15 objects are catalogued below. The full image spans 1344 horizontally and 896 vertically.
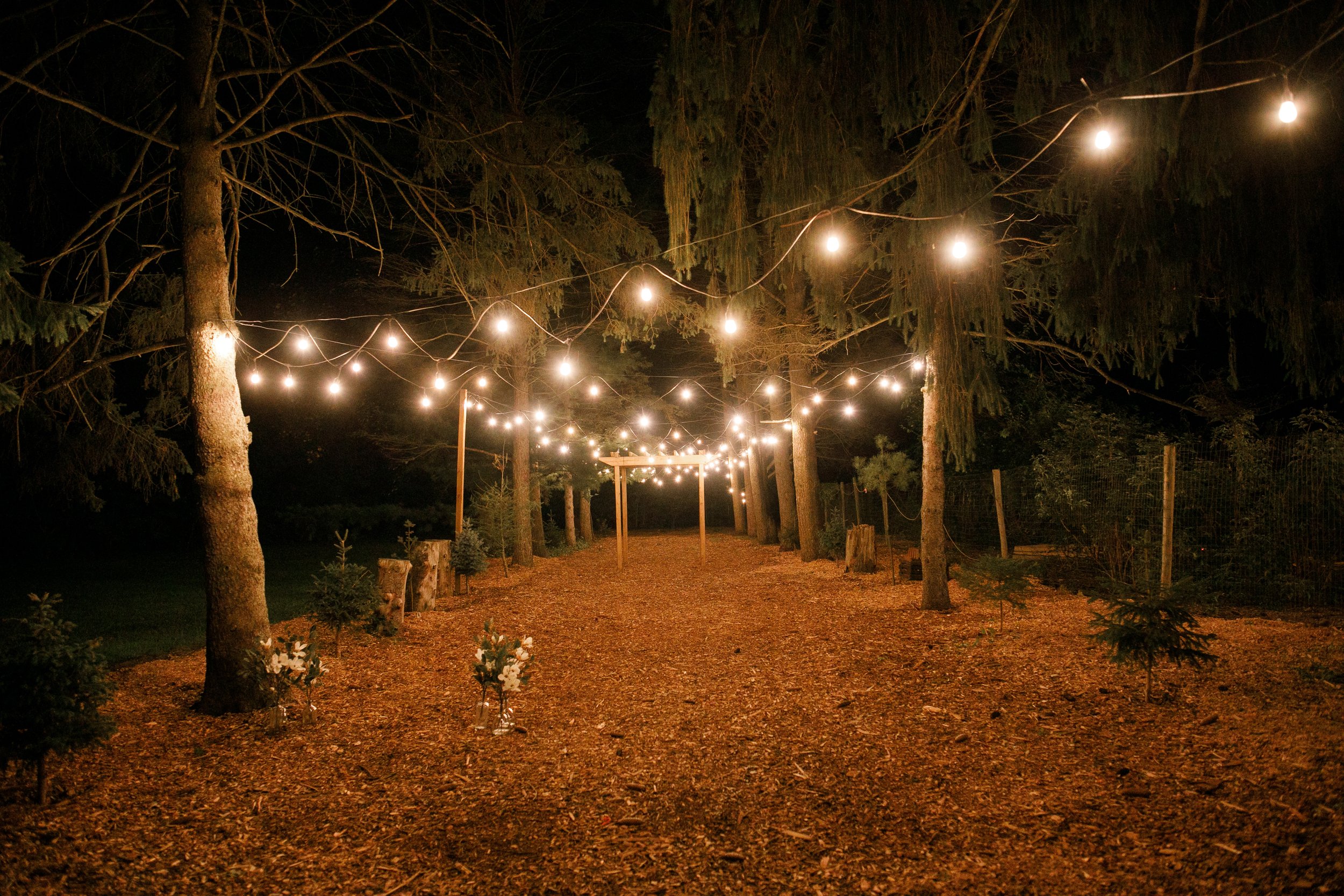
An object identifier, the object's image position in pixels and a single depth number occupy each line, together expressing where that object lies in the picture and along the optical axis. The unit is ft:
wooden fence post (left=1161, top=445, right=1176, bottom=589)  22.21
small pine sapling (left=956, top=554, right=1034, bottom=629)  20.80
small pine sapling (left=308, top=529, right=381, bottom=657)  19.88
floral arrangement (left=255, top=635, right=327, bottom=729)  13.88
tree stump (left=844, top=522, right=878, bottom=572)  34.53
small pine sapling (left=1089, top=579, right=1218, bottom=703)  13.19
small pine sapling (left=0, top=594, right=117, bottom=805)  10.26
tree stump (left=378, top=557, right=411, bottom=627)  22.35
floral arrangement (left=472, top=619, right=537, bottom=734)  13.75
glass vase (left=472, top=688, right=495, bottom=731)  14.21
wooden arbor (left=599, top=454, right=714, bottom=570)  40.57
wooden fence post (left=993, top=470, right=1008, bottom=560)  30.32
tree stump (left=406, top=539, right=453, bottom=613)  26.76
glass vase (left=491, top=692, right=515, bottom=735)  13.98
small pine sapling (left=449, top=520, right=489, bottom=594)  31.83
